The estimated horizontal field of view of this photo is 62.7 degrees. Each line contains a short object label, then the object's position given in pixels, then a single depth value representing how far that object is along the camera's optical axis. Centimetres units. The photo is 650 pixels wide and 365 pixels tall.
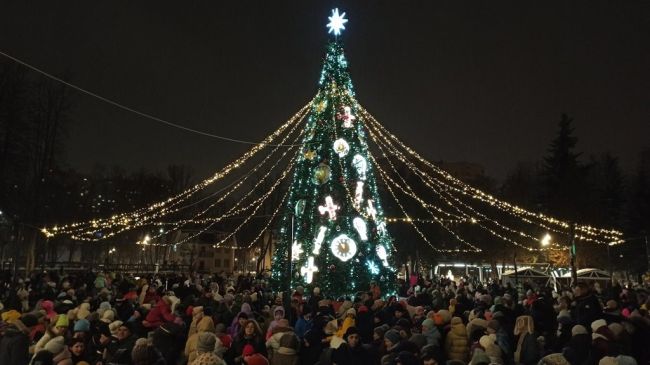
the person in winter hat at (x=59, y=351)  648
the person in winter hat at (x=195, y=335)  725
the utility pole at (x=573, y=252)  1891
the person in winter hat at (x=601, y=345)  637
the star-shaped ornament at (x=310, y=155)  2042
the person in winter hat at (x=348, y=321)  814
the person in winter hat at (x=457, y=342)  812
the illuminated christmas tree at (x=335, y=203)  1936
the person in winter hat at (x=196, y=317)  853
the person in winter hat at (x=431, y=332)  799
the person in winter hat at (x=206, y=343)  586
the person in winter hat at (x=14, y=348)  696
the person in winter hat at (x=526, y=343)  743
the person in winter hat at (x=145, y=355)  558
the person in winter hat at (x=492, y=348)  672
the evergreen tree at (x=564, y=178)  3838
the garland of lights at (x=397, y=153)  2011
